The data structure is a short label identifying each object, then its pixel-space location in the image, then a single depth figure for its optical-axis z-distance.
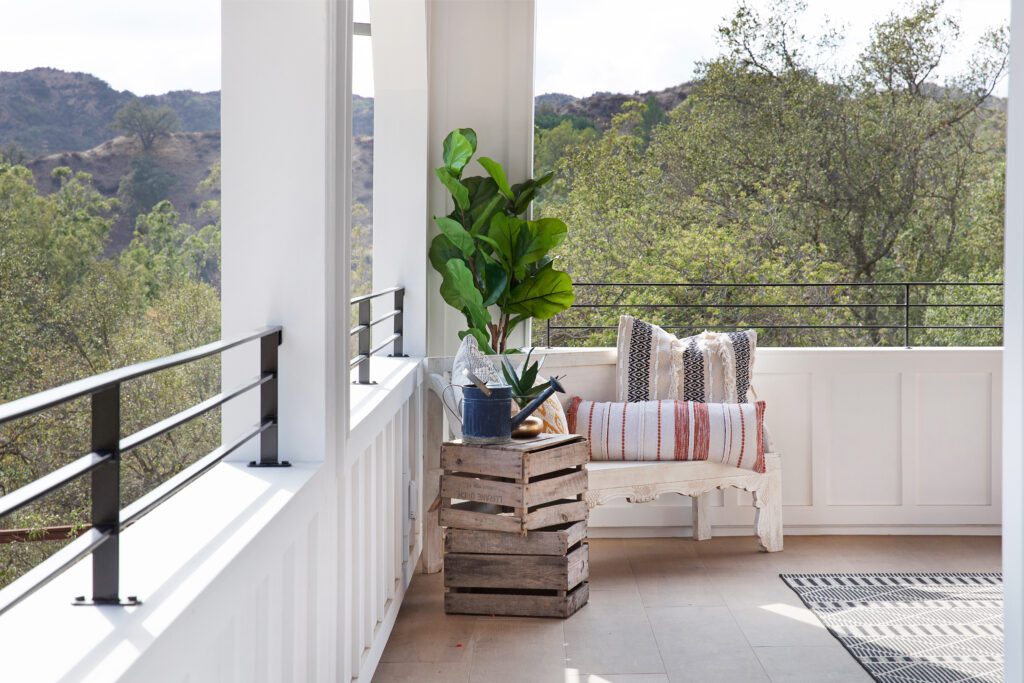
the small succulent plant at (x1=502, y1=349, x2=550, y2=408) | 3.47
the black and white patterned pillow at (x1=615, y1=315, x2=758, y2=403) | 4.24
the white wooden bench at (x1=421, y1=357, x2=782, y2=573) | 3.81
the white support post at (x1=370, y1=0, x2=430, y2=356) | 4.04
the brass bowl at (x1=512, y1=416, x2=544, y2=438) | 3.35
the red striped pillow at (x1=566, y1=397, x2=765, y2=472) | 3.98
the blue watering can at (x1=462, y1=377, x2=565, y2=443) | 3.22
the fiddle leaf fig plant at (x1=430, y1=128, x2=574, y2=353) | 3.81
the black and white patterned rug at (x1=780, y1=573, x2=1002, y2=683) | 2.84
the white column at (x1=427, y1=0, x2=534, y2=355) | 4.32
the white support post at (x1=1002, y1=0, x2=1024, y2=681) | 1.62
